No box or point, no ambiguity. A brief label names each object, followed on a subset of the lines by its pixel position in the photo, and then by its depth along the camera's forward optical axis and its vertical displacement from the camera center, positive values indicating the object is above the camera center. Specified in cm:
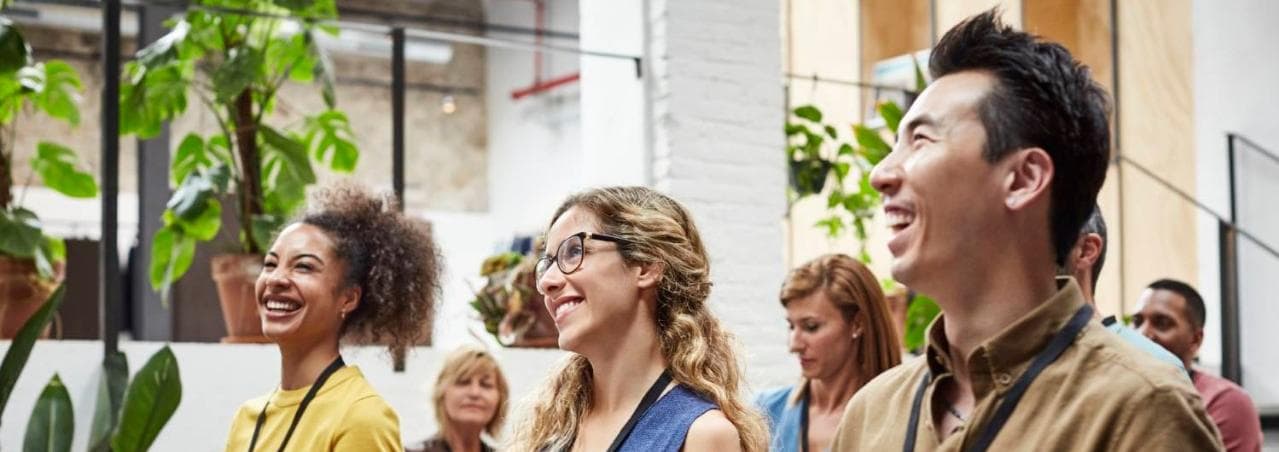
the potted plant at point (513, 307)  475 -22
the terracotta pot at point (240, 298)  428 -17
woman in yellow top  252 -13
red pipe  1258 +134
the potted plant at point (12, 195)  403 +15
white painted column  496 +30
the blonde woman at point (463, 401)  423 -46
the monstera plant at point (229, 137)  432 +31
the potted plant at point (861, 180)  523 +23
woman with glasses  187 -12
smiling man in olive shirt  115 +0
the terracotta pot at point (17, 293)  411 -15
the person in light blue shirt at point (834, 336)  308 -21
